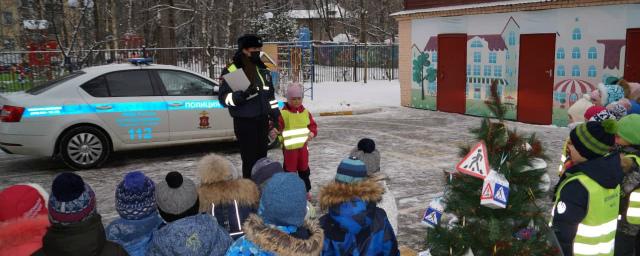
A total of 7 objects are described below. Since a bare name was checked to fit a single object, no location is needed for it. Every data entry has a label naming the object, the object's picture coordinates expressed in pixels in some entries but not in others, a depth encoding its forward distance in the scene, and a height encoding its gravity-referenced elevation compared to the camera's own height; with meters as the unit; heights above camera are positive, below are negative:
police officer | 5.73 -0.34
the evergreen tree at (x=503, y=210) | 2.82 -0.76
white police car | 7.88 -0.62
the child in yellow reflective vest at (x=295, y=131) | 6.14 -0.69
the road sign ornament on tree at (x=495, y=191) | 2.73 -0.63
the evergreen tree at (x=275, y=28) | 34.16 +2.73
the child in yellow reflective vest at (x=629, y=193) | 3.45 -0.81
